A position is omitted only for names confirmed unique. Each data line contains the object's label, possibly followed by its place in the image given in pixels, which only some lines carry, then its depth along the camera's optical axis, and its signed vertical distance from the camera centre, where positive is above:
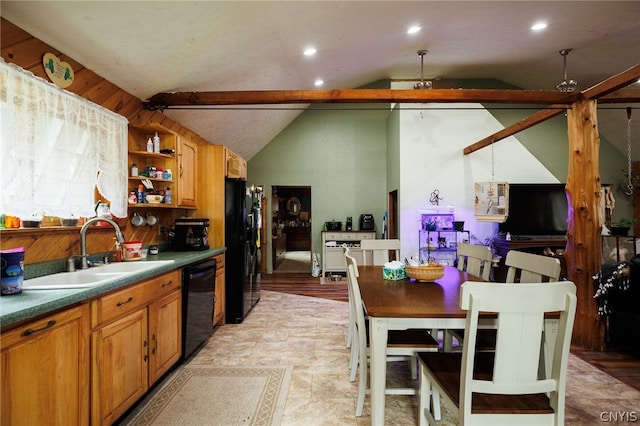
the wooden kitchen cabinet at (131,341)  1.73 -0.77
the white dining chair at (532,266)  1.98 -0.32
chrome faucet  2.25 -0.13
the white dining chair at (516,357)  1.24 -0.55
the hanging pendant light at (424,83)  4.65 +2.03
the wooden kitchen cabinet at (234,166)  4.04 +0.70
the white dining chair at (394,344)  1.97 -0.78
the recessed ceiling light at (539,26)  3.72 +2.23
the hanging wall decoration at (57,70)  2.15 +1.03
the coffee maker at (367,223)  7.04 -0.10
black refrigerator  3.92 -0.40
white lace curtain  1.79 +0.46
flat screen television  5.49 +0.12
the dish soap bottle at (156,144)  3.17 +0.74
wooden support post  3.17 -0.05
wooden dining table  1.63 -0.50
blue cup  1.54 -0.25
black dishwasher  2.78 -0.76
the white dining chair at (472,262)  2.46 -0.40
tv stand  5.20 -0.46
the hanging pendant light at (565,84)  4.29 +1.76
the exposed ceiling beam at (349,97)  3.32 +1.27
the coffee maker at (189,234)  3.53 -0.16
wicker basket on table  2.33 -0.39
